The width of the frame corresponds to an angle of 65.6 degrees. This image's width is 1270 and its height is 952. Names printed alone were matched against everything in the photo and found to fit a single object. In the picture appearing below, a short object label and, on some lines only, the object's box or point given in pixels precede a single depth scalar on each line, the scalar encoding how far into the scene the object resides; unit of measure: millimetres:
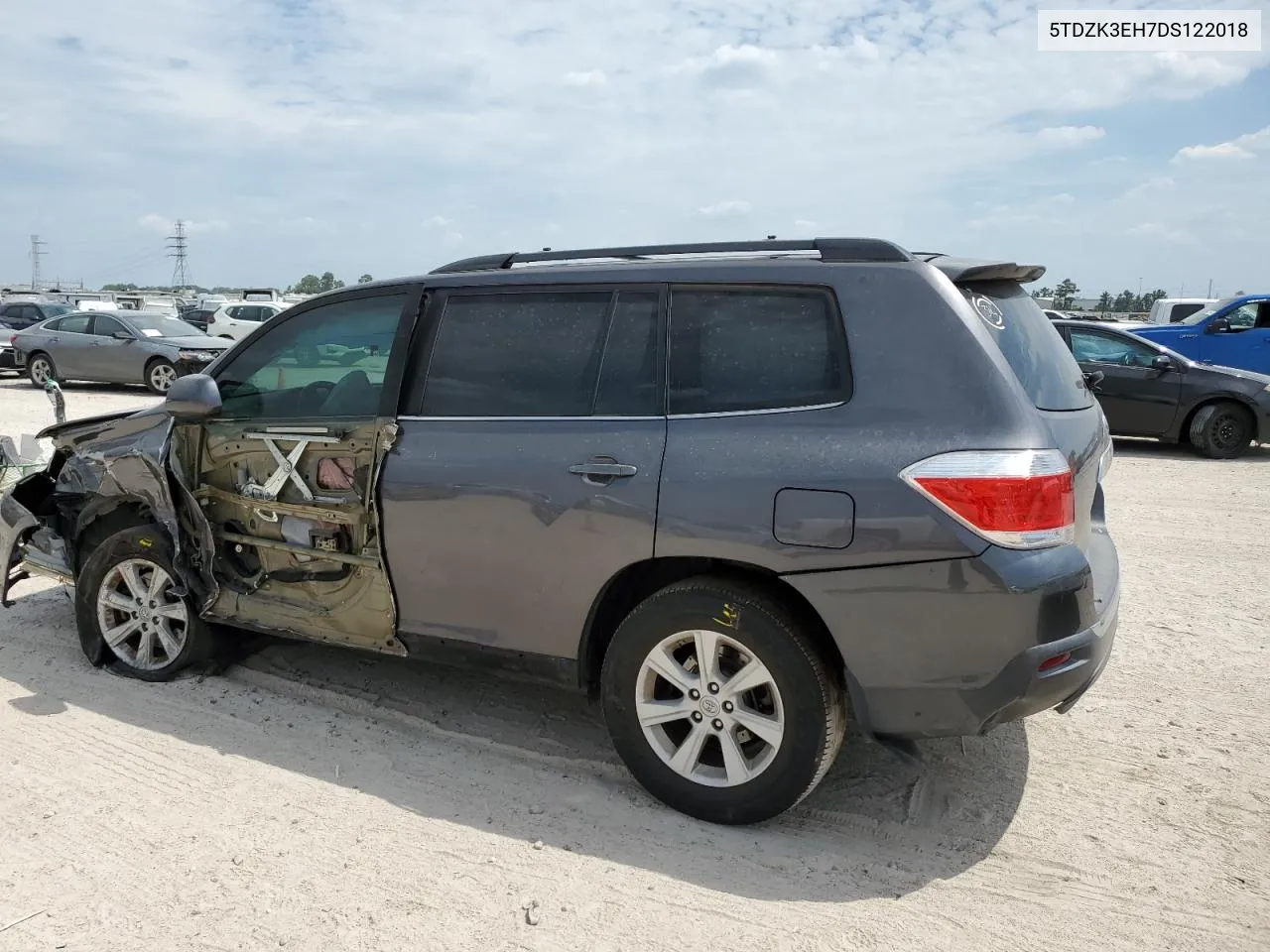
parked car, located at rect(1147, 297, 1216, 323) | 22969
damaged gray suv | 2932
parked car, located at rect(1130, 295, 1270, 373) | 14555
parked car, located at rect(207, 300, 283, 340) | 25859
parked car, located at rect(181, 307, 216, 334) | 34109
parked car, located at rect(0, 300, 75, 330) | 27062
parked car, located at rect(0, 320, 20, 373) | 21766
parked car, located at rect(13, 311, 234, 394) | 18094
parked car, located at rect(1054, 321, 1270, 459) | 11406
